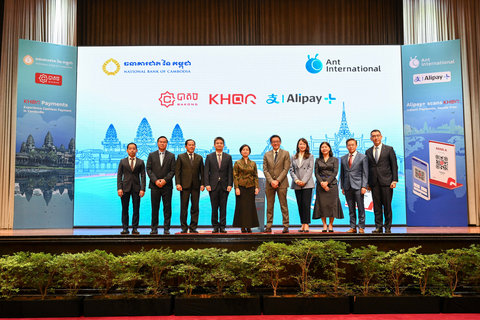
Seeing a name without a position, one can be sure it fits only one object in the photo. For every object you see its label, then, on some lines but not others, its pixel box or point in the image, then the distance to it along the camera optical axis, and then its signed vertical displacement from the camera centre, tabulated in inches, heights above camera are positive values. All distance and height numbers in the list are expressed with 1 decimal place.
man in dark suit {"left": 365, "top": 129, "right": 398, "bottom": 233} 185.5 +4.7
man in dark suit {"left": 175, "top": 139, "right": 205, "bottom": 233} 194.2 +5.1
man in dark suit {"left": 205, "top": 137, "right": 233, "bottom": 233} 196.2 +4.3
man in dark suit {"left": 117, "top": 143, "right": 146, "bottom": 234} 194.4 +3.1
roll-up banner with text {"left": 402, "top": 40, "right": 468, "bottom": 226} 249.8 +35.0
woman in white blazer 190.1 +4.3
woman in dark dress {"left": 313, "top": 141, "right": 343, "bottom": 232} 188.1 -0.4
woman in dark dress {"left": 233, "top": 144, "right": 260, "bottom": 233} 190.4 -1.6
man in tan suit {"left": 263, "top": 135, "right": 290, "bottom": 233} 191.2 +6.7
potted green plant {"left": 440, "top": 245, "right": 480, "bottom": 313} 132.7 -35.4
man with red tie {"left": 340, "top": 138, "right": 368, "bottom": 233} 189.9 +4.1
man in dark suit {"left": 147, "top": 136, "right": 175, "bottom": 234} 193.3 +6.1
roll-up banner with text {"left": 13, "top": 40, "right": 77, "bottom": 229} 246.8 +33.9
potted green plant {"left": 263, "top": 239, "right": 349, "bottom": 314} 132.0 -36.6
